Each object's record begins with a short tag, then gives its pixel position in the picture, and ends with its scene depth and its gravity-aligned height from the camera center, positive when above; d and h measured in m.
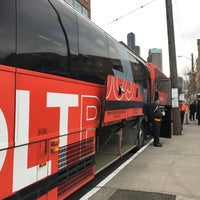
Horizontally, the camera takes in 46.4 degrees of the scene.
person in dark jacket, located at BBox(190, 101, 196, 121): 18.55 -0.12
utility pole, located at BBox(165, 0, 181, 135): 11.27 +2.54
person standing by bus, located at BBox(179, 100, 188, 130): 13.54 -0.08
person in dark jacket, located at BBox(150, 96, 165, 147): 8.26 -0.41
